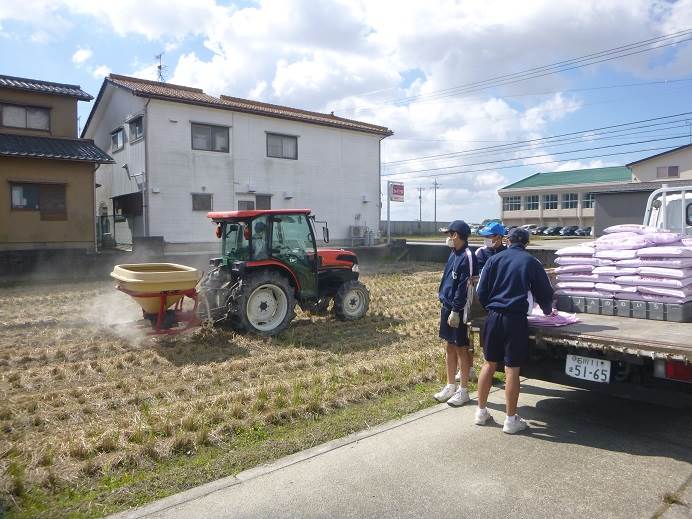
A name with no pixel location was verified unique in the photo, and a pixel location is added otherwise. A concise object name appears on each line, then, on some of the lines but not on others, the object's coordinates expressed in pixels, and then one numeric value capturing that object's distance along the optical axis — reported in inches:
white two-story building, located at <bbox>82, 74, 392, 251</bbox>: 753.0
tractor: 303.9
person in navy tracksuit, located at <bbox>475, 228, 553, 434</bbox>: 167.6
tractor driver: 314.8
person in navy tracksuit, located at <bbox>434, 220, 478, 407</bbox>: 190.2
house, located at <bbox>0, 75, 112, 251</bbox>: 653.3
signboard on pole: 1052.5
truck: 143.1
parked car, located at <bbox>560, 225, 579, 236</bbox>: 1908.8
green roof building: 2059.5
